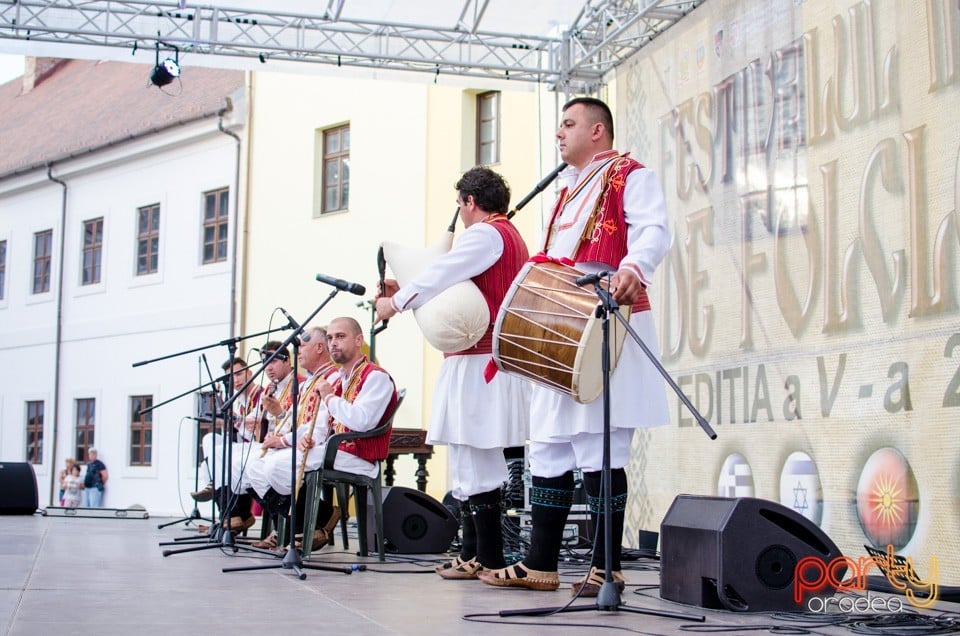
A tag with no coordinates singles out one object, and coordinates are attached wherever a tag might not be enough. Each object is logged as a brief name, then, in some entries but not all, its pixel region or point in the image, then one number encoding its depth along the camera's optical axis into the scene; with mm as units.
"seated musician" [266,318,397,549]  5969
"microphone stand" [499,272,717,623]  3535
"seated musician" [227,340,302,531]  6422
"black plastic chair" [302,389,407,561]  5880
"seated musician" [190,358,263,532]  7695
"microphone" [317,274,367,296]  4810
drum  3891
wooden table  9289
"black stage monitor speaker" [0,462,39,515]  11266
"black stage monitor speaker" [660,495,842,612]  3725
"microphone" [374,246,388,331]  5012
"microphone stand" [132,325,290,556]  6054
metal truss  8148
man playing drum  4176
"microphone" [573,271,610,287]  3656
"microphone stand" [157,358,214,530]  9152
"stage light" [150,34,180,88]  8453
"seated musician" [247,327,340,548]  6309
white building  19234
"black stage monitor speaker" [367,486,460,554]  6769
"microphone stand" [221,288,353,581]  4871
